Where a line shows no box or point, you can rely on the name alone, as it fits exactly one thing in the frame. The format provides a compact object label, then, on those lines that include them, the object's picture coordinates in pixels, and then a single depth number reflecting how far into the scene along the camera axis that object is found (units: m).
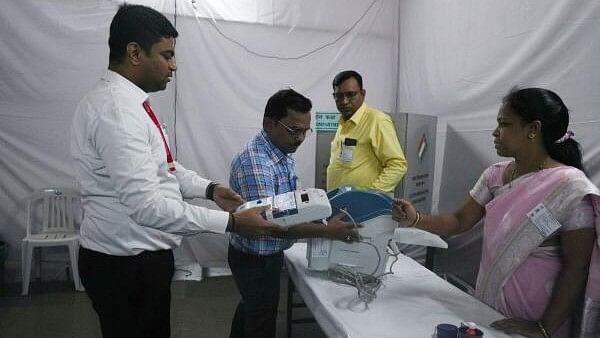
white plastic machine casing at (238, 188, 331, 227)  1.29
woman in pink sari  1.20
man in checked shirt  1.53
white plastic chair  2.97
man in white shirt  1.11
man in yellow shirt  2.59
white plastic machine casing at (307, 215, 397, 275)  1.44
